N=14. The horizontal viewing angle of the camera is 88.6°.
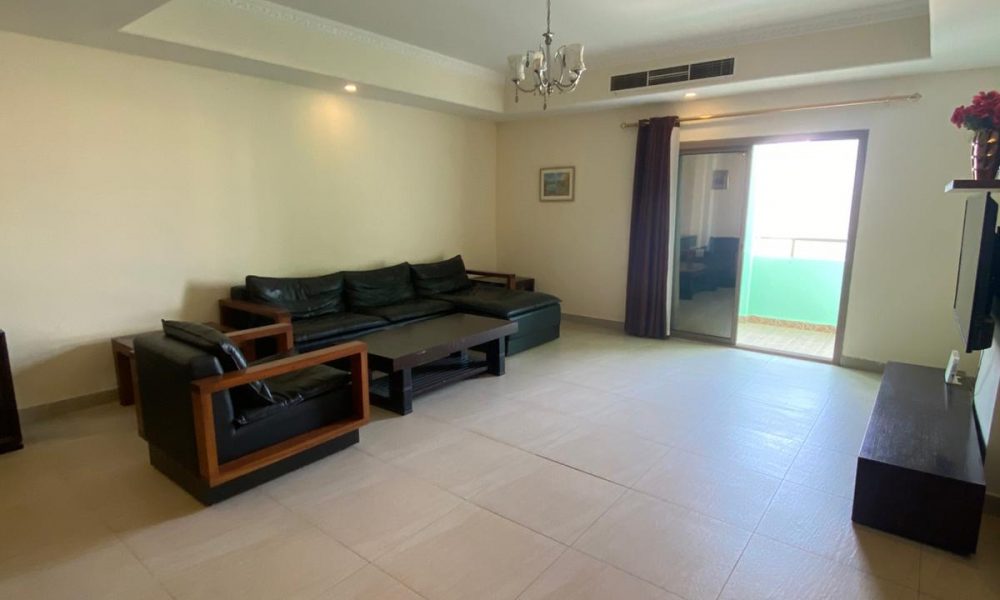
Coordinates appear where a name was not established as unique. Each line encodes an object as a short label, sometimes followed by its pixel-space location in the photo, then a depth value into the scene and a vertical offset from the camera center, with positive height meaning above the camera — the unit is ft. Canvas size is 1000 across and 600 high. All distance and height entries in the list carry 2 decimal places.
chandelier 9.97 +3.13
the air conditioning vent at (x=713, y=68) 14.47 +4.42
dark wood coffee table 11.50 -3.05
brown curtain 17.48 -0.36
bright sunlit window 20.21 +0.94
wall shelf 7.27 +0.58
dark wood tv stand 6.97 -3.50
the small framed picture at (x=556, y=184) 20.27 +1.56
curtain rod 13.48 +3.38
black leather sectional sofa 13.50 -2.50
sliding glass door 16.98 -0.61
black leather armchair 7.82 -3.17
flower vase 7.50 +1.05
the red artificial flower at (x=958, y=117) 7.73 +1.64
